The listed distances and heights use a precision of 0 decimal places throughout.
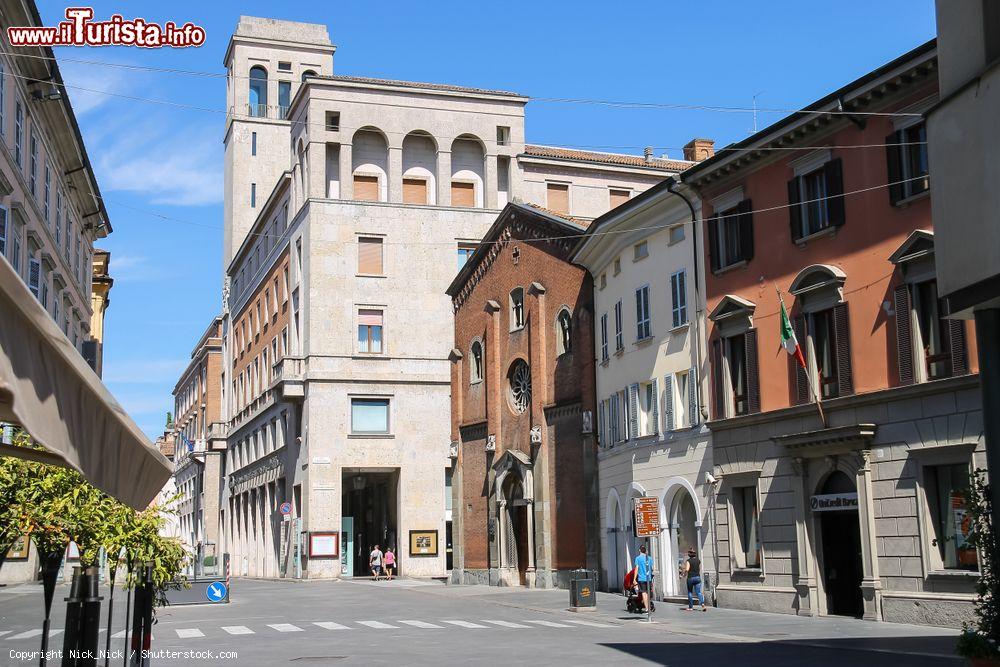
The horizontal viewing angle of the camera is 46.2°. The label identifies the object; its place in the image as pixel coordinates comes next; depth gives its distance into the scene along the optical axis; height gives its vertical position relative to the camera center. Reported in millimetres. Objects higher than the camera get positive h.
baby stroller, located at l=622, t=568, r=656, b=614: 27984 -1675
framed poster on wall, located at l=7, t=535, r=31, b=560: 12439 -56
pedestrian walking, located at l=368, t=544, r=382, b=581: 55431 -1321
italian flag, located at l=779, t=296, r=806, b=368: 26469 +4147
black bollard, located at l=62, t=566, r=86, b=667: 10398 -821
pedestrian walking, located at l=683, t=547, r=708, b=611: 29516 -1105
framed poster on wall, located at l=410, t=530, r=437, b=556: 57234 -481
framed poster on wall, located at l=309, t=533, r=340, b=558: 55562 -481
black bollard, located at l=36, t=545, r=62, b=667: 11398 -431
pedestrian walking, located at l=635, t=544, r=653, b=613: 27172 -1061
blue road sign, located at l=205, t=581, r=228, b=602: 35781 -1646
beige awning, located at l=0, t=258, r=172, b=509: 5145 +669
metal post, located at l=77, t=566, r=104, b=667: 10336 -807
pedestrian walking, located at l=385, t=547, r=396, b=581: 55419 -1333
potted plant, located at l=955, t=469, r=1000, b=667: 10707 -735
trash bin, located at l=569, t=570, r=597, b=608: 30125 -1563
